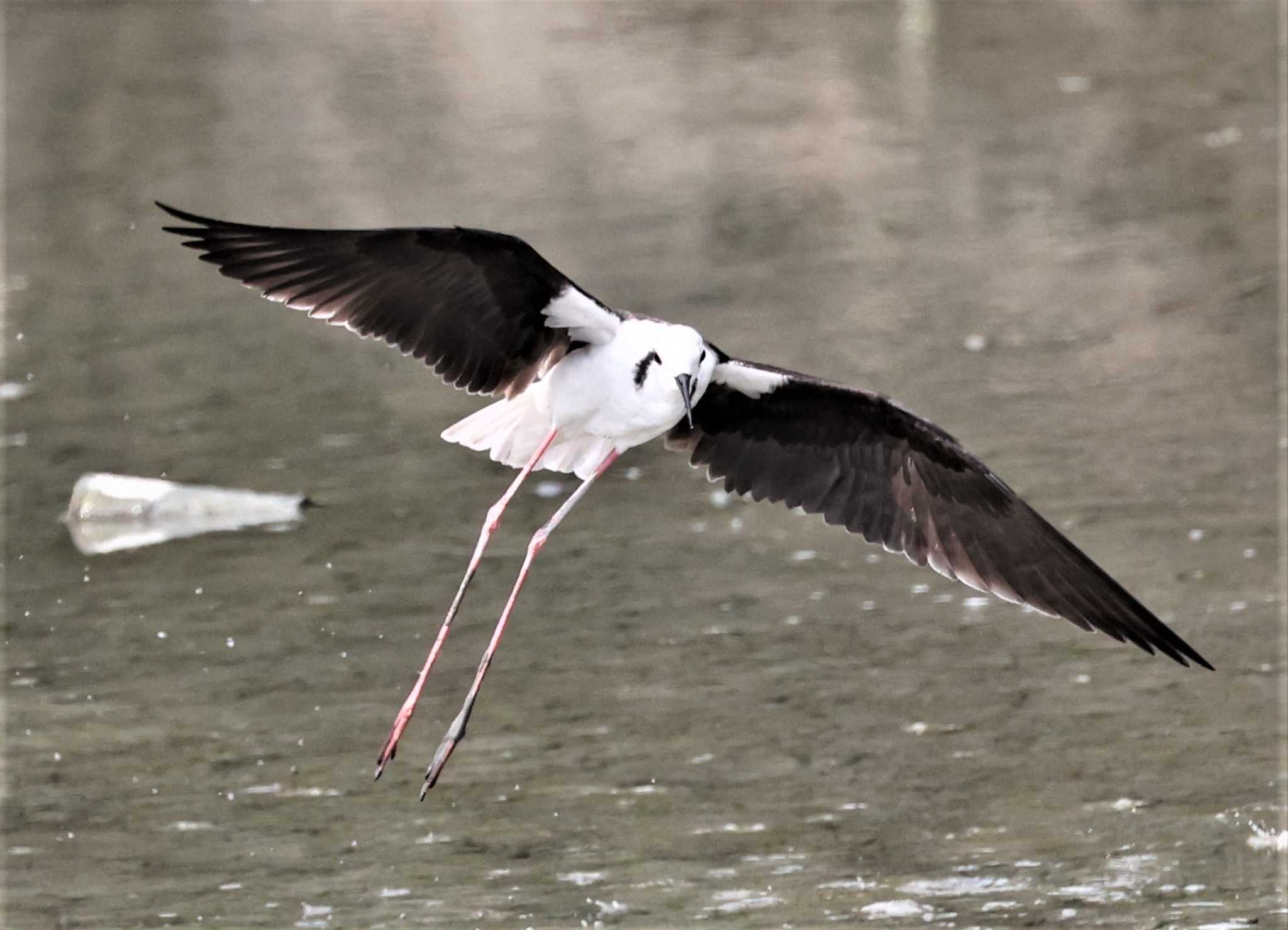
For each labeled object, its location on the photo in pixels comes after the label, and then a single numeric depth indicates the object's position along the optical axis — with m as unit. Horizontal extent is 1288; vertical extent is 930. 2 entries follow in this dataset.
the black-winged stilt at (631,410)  10.80
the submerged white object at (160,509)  16.41
